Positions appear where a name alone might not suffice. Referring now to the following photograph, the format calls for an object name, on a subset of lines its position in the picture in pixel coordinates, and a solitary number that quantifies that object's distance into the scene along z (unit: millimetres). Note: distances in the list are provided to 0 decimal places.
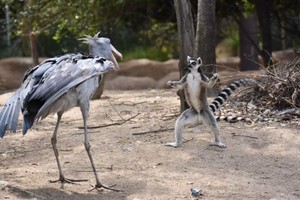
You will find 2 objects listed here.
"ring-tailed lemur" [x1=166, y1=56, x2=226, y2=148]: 12266
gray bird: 9328
